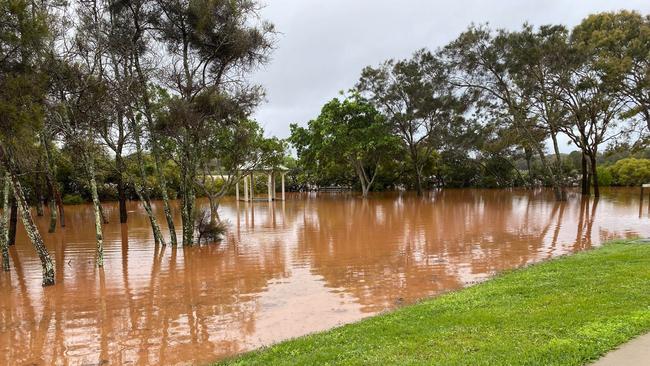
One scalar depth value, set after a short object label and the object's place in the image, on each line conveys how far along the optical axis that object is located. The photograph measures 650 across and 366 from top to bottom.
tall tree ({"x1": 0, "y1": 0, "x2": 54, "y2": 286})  8.95
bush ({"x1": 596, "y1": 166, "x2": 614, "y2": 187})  49.66
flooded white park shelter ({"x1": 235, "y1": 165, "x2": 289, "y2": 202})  37.08
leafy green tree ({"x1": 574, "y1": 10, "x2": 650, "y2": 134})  26.36
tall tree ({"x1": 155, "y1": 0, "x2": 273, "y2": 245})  14.39
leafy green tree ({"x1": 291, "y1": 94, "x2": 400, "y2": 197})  38.13
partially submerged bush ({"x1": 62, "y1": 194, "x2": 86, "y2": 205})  35.78
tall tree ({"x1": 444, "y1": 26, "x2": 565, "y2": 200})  30.34
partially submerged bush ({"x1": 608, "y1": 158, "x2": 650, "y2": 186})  46.38
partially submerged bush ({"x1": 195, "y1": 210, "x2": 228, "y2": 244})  15.90
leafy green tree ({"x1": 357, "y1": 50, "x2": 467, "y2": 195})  38.47
